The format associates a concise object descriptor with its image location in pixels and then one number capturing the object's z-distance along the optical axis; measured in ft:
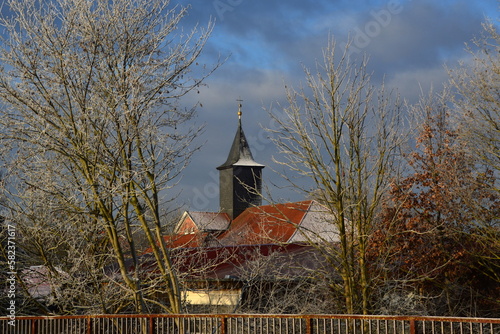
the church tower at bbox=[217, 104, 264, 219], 204.90
